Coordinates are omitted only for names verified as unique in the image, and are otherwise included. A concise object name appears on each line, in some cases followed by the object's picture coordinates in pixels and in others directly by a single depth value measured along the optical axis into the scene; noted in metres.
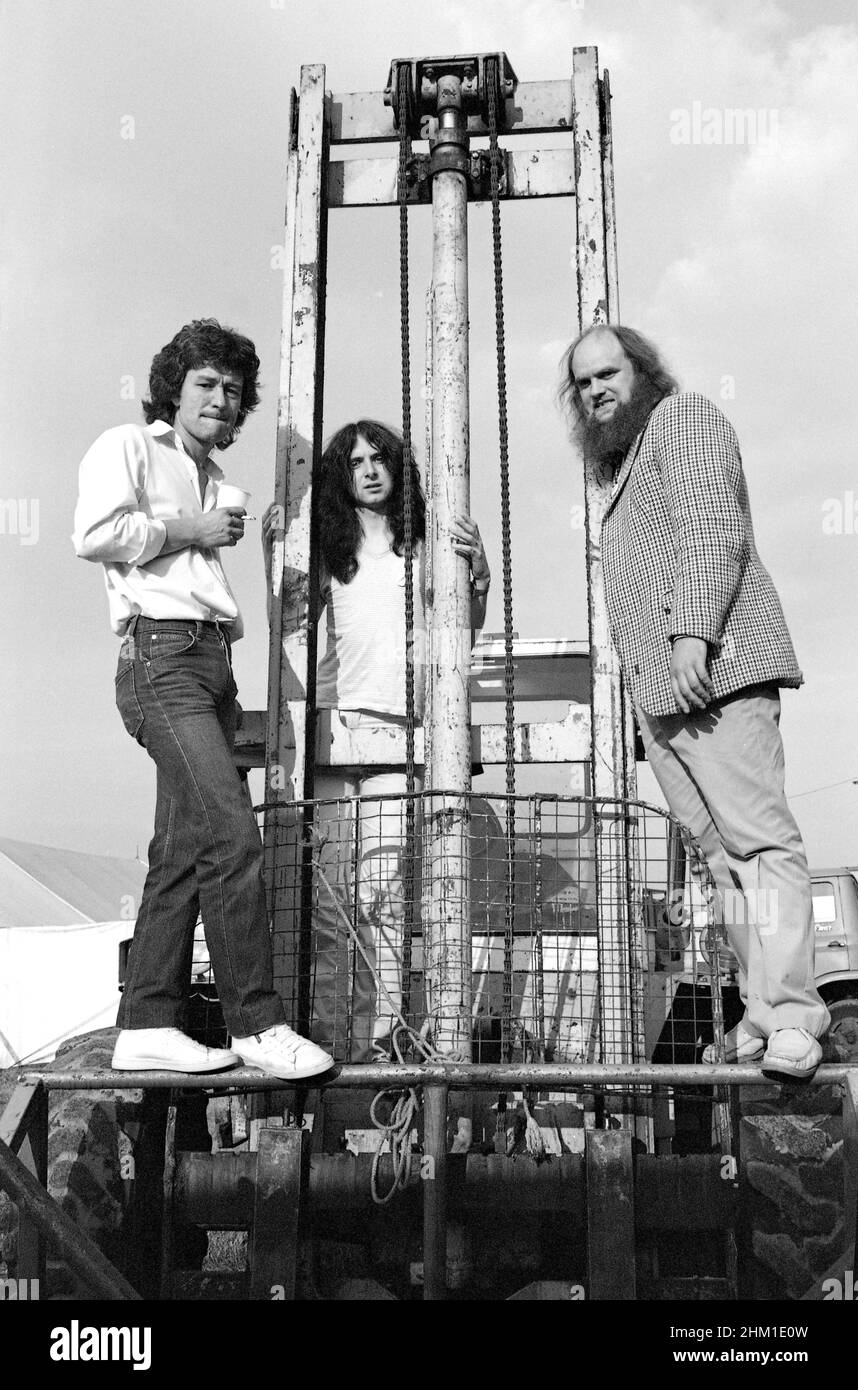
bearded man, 2.92
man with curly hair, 2.99
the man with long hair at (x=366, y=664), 3.76
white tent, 14.80
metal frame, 3.88
